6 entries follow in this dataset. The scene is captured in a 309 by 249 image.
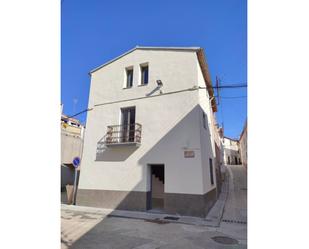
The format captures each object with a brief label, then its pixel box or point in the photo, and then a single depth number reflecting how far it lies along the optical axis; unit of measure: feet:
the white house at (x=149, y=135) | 25.26
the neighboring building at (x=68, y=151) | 52.21
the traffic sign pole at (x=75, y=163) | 32.50
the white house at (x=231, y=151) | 121.21
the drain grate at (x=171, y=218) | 23.11
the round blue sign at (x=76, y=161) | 32.45
